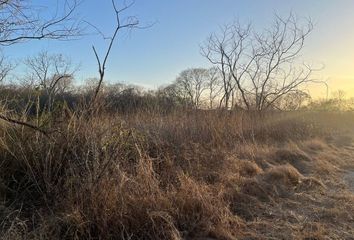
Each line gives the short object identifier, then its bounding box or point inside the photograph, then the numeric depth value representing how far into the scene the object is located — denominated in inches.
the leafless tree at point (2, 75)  269.6
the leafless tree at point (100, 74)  247.9
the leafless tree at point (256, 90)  976.3
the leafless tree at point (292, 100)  1083.3
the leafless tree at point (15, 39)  219.0
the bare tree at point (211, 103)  509.4
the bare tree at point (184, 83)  1886.3
